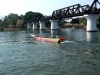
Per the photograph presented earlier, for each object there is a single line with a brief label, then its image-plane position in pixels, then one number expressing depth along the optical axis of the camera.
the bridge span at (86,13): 45.17
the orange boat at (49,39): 22.43
